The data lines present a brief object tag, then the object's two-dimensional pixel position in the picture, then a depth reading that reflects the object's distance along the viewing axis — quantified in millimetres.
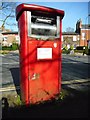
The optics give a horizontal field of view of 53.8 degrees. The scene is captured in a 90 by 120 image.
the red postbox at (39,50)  1864
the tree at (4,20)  16495
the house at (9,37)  28209
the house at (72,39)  27034
